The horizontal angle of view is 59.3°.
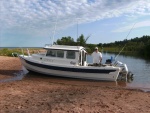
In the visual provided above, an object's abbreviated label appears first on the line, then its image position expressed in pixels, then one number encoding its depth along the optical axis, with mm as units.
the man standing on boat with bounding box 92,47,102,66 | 9965
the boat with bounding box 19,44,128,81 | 9593
